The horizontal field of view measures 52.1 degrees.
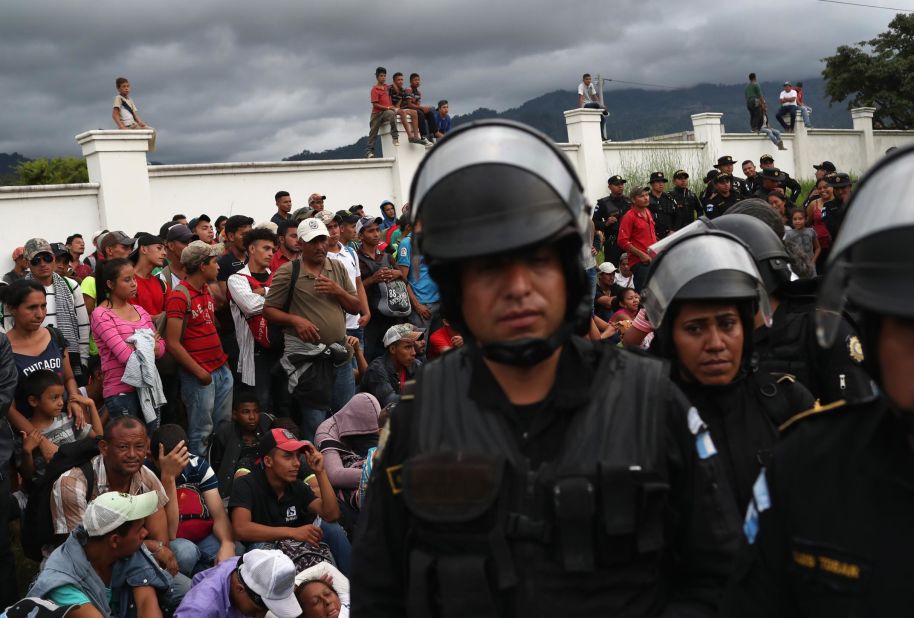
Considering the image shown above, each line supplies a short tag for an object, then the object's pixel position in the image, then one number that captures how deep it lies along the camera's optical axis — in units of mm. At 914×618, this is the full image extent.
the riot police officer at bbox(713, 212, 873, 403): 3422
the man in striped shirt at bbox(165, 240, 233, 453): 7031
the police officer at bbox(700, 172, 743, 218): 13328
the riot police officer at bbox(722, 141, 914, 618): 1396
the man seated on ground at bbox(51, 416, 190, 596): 5566
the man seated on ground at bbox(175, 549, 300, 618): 5258
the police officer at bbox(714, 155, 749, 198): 13625
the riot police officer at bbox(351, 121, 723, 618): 1809
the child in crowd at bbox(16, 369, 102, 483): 6058
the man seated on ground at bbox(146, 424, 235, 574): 6121
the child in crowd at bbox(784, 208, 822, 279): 10867
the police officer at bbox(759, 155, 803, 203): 15311
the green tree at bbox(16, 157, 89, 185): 30031
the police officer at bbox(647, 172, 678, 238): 12992
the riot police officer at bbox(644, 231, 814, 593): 2879
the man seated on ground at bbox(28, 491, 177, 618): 4879
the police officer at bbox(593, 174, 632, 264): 12664
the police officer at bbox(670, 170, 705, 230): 13391
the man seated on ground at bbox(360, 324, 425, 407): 7812
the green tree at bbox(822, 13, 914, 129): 40656
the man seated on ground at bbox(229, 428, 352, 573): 6098
